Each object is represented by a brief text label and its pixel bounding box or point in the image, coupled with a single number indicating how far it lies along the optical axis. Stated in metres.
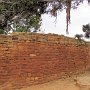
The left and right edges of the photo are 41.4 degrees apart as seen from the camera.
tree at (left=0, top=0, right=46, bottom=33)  5.67
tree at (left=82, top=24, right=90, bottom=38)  8.62
